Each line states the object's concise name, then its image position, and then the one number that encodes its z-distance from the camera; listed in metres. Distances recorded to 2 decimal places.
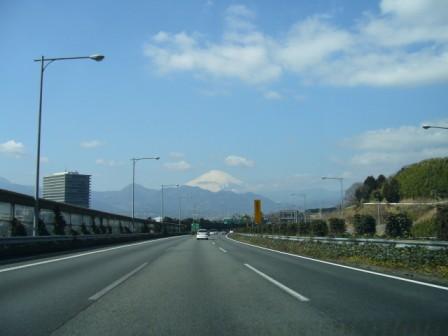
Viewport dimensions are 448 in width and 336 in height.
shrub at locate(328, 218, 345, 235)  55.50
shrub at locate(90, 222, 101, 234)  54.13
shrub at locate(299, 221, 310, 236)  54.21
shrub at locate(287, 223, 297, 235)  59.18
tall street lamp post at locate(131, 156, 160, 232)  63.75
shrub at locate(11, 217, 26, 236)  30.80
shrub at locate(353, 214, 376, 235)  52.49
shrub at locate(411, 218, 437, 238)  54.48
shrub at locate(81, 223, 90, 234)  49.36
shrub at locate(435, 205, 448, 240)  26.30
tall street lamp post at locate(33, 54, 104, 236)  26.45
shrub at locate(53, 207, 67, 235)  39.25
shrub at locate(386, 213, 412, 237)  44.38
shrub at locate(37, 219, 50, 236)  34.86
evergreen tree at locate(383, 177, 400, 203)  91.81
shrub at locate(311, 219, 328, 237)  49.26
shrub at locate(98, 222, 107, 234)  57.38
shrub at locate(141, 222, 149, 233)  89.96
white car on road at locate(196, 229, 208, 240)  64.25
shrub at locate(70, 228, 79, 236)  43.66
